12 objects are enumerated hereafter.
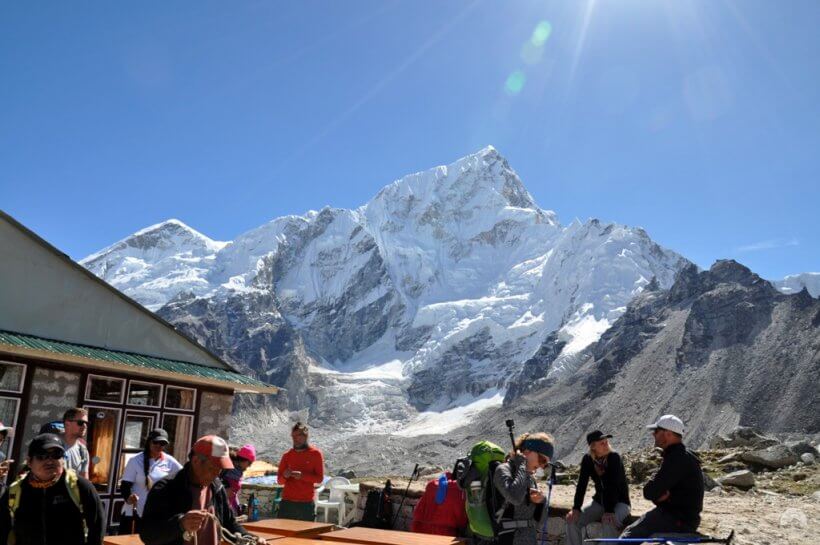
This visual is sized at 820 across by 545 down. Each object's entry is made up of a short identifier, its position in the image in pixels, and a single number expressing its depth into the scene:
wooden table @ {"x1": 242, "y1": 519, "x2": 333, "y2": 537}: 5.23
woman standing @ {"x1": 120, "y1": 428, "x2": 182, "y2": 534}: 6.88
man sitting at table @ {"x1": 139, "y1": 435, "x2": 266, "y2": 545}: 3.72
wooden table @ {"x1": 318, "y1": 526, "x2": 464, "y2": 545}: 4.98
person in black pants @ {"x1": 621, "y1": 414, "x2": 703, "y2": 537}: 5.45
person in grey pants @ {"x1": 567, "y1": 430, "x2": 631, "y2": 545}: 6.25
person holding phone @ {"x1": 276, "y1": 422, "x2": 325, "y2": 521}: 8.22
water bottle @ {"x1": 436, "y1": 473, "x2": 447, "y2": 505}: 6.73
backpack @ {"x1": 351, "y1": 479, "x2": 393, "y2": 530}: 8.88
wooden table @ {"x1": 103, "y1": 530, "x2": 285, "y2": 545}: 4.60
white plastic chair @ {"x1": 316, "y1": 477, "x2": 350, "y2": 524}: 11.94
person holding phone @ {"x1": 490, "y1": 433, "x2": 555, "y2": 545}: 5.31
